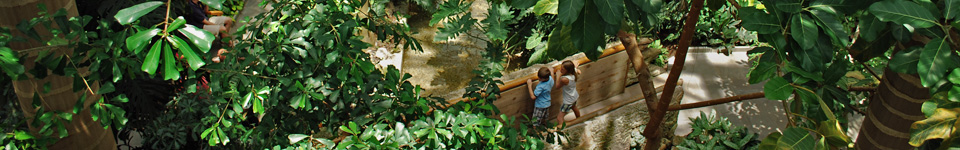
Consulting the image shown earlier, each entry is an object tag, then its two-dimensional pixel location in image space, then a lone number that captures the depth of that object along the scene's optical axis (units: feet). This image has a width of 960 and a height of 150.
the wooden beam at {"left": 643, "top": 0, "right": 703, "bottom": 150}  10.80
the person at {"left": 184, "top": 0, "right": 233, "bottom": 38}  23.25
